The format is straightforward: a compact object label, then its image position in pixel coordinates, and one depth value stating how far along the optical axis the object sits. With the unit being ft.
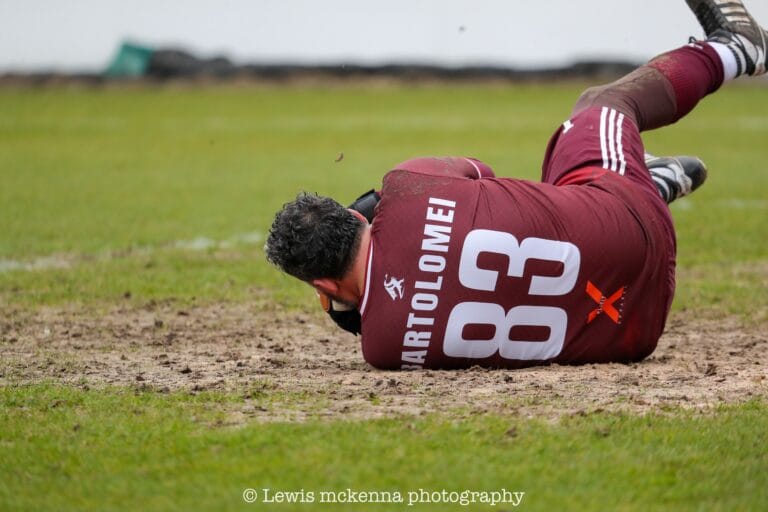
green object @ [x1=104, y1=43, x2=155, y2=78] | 177.17
